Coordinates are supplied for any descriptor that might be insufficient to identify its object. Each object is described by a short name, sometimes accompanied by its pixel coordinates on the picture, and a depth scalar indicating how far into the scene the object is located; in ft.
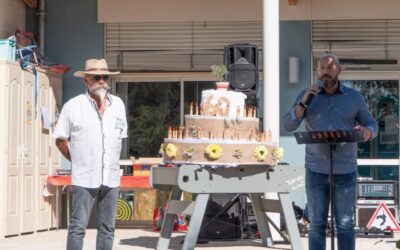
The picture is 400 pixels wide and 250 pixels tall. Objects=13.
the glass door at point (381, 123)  58.26
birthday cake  38.12
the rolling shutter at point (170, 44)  59.34
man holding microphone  29.00
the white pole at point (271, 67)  47.14
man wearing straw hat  30.59
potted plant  40.87
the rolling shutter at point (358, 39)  57.72
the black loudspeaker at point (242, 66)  50.06
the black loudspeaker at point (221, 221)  47.52
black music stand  27.84
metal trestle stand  38.12
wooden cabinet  50.45
